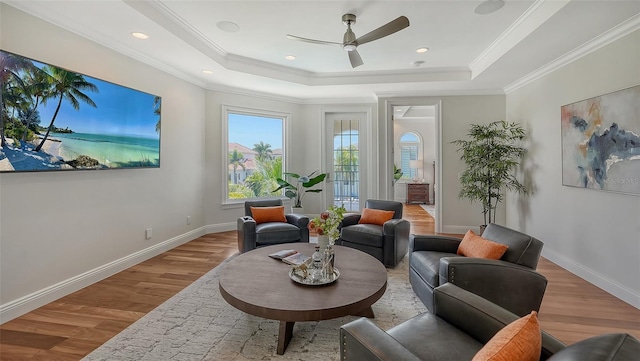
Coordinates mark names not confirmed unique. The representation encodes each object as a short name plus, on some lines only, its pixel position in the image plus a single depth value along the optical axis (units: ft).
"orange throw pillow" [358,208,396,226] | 13.03
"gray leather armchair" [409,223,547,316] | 7.10
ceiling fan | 8.40
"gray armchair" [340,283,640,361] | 2.93
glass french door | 20.90
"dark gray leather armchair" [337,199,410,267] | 11.65
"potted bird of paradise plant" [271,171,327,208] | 17.72
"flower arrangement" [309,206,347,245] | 7.68
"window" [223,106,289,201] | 18.60
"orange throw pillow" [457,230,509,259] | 7.79
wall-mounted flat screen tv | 7.89
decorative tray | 7.14
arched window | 31.77
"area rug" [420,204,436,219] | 24.36
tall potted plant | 14.83
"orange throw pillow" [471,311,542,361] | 3.16
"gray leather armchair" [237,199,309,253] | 12.35
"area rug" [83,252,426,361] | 6.53
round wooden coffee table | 6.05
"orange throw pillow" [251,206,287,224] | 13.79
